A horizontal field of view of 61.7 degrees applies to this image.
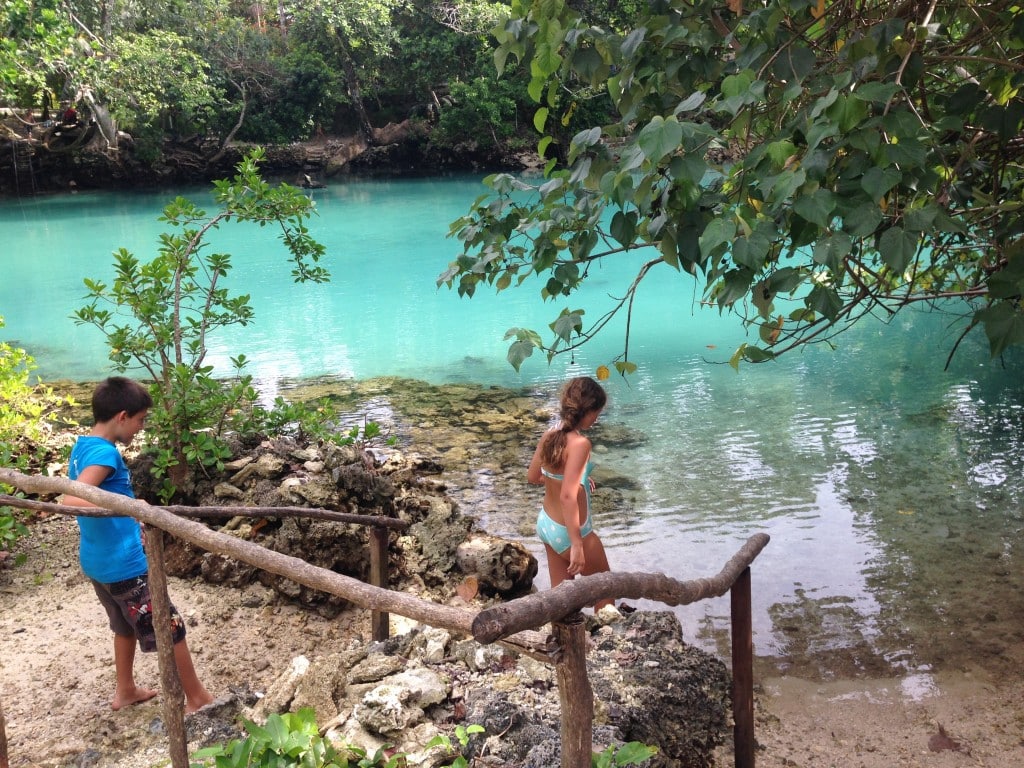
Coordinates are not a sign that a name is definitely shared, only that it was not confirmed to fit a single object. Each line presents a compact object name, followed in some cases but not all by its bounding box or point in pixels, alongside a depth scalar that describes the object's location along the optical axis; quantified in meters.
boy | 3.08
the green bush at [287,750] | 2.16
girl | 3.67
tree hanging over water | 2.25
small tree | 4.75
